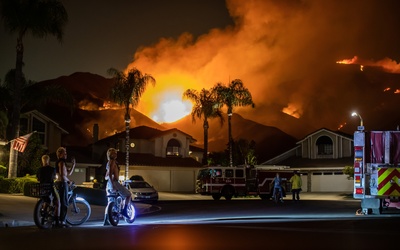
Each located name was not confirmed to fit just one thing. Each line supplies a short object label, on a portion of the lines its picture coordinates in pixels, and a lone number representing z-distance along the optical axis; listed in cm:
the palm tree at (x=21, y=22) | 3509
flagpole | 3123
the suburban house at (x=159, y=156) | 5353
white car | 3475
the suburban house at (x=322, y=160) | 5450
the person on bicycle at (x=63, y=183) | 1448
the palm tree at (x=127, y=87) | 4319
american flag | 3117
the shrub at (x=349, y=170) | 4428
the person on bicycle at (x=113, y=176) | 1453
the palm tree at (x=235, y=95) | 5350
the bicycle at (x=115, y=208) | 1462
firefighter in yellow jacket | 3541
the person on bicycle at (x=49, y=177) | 1442
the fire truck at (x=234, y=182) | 3950
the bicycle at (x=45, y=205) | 1409
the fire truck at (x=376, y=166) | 1902
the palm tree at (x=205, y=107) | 5556
